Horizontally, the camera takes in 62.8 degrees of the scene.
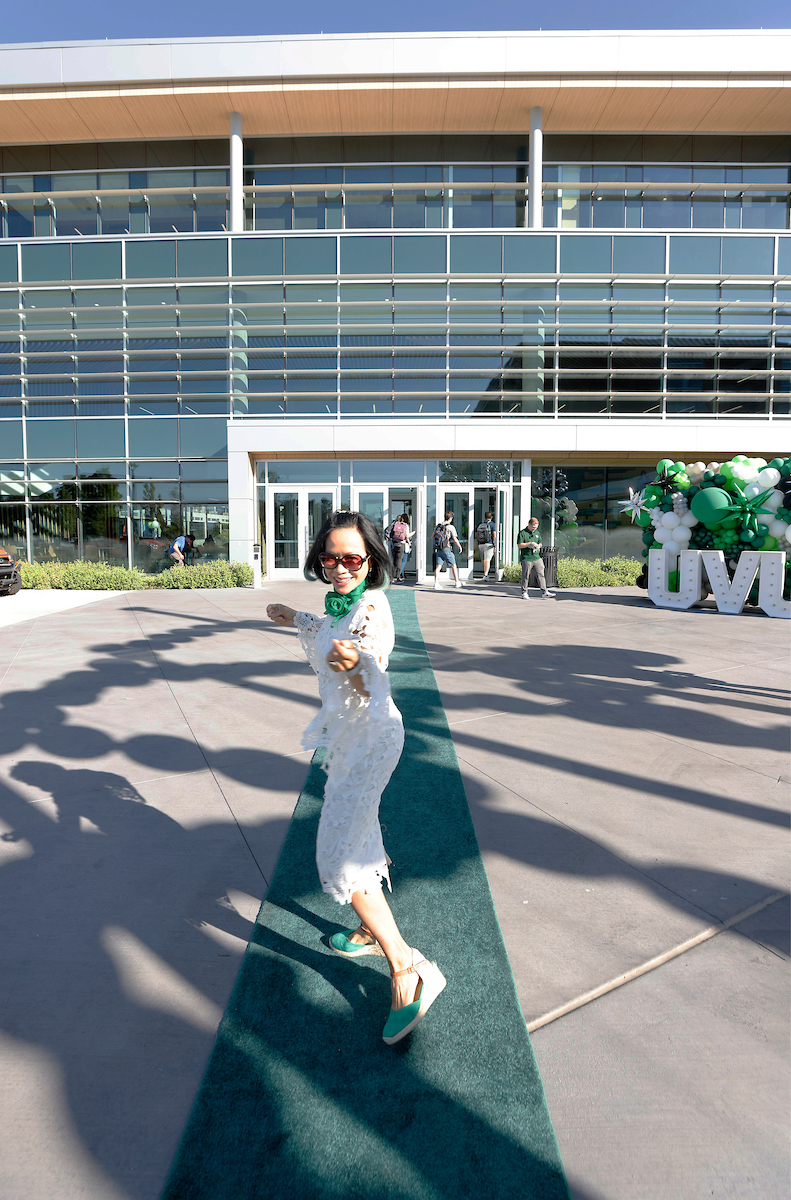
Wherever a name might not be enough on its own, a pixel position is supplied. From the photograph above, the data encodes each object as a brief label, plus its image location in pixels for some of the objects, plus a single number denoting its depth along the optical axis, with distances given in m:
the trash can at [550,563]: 17.64
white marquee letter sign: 11.96
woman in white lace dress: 2.28
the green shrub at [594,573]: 18.34
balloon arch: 12.02
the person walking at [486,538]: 19.97
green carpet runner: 1.79
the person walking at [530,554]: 15.09
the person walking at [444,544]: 17.61
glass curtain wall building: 20.56
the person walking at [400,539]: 18.02
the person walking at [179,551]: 20.25
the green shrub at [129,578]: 18.67
